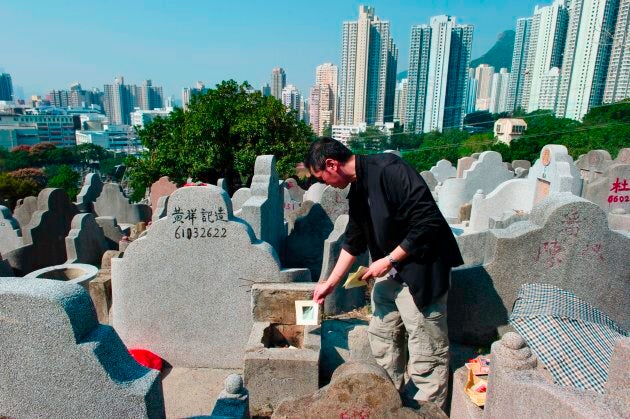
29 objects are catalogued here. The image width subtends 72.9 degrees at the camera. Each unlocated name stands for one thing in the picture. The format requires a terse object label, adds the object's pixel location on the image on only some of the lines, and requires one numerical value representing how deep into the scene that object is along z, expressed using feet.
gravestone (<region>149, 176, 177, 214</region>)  55.36
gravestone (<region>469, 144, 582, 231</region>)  32.24
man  9.25
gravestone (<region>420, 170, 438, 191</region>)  48.66
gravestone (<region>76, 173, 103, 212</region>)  44.24
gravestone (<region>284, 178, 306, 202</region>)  45.36
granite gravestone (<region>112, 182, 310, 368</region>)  15.12
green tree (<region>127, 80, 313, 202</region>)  57.11
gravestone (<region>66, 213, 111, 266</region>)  27.17
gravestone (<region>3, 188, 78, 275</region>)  28.09
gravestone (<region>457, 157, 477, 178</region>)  48.70
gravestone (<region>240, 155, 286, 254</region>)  20.79
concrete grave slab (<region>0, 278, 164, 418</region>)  7.36
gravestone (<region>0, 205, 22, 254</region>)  31.04
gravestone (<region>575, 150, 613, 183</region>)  41.46
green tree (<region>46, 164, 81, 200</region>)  93.75
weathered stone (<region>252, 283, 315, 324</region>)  13.97
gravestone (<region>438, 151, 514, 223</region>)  41.22
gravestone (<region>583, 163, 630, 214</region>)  32.01
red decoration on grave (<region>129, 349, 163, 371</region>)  15.79
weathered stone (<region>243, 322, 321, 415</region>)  12.01
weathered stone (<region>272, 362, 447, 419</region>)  7.66
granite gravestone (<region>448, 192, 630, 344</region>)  11.84
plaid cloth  9.16
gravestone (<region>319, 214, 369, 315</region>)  18.97
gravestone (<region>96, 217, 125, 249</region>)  34.24
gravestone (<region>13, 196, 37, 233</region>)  39.90
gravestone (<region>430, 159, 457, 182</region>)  51.81
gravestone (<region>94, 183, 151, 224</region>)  44.55
